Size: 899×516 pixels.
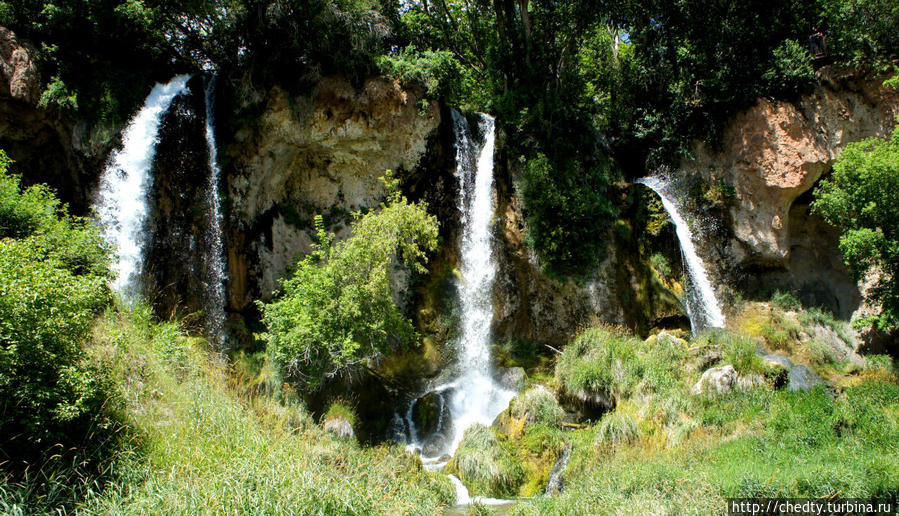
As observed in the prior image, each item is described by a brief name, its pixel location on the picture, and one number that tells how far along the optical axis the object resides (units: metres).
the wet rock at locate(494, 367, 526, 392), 13.60
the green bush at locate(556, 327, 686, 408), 10.91
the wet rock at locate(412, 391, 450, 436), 12.62
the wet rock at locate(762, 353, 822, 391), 10.67
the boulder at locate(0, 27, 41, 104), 12.01
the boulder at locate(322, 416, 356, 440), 10.83
